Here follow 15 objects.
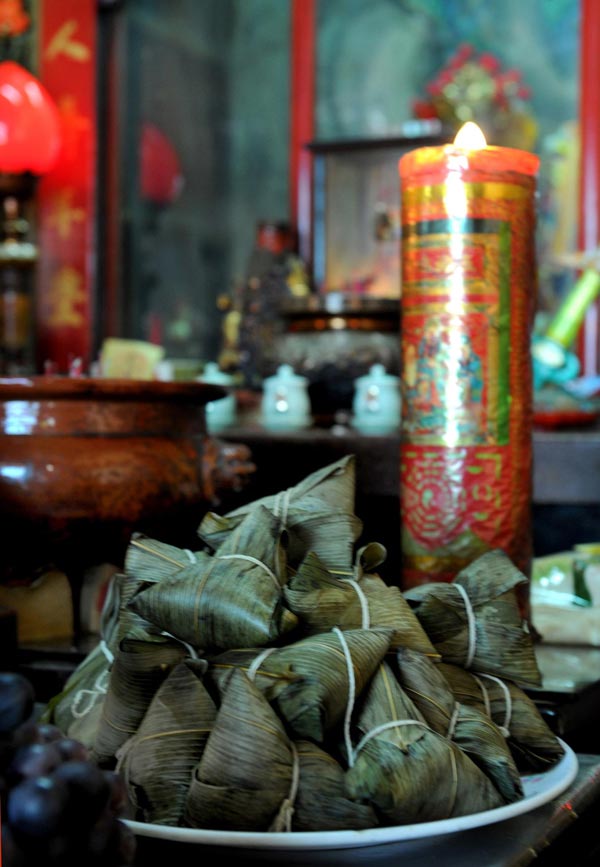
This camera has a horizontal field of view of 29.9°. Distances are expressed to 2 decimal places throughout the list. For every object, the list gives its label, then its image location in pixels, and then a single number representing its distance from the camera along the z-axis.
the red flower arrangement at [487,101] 6.28
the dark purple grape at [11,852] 0.53
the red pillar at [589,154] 6.18
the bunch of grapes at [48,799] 0.54
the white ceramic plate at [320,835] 0.70
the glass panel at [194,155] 6.98
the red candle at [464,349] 1.26
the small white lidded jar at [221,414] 2.88
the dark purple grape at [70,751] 0.58
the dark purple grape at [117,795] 0.59
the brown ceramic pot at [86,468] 1.34
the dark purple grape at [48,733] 0.62
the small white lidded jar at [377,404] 2.70
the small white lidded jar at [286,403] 2.77
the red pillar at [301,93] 6.72
